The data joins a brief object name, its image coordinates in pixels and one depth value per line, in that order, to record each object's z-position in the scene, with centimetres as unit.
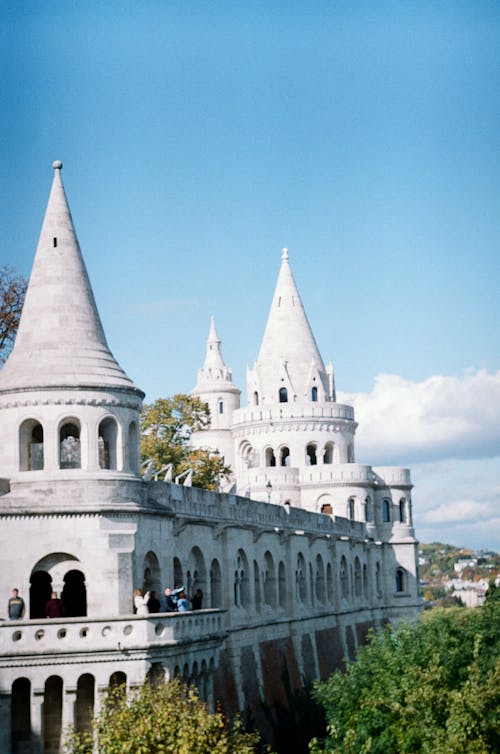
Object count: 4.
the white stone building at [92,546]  2881
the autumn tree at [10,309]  4943
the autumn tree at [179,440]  5869
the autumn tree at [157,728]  2547
